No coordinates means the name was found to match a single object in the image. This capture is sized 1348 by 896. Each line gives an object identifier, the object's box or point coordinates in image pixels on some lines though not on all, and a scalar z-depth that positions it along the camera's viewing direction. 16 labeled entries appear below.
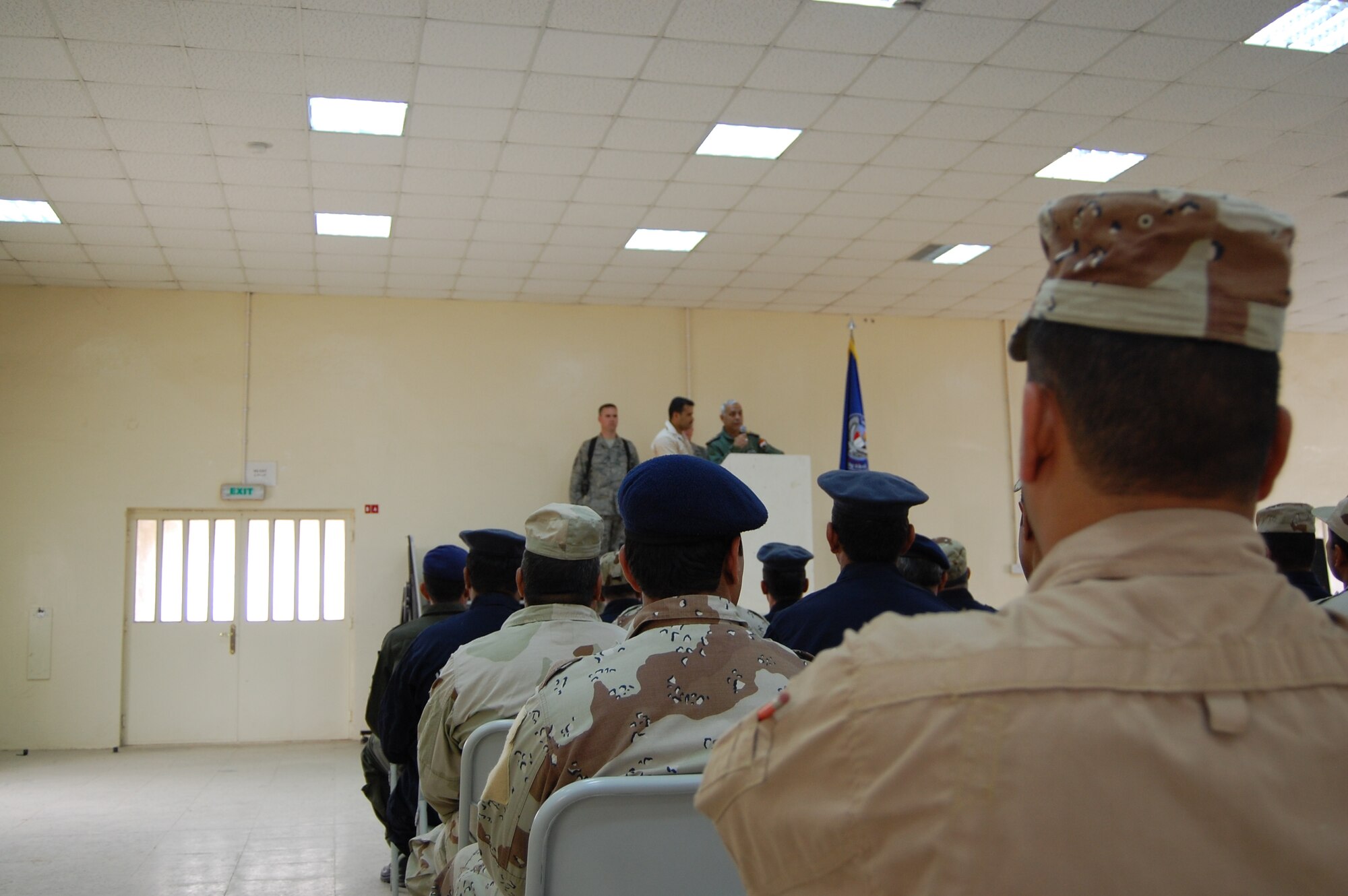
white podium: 7.98
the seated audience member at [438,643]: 3.34
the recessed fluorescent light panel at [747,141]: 5.65
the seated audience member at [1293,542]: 3.49
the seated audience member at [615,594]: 4.05
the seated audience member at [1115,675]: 0.66
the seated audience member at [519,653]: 2.56
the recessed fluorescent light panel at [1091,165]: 6.07
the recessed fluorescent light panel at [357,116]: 5.21
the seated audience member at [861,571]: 2.91
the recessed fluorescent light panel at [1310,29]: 4.57
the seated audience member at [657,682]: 1.49
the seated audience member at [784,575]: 4.36
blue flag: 7.84
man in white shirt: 8.20
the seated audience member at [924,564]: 3.70
